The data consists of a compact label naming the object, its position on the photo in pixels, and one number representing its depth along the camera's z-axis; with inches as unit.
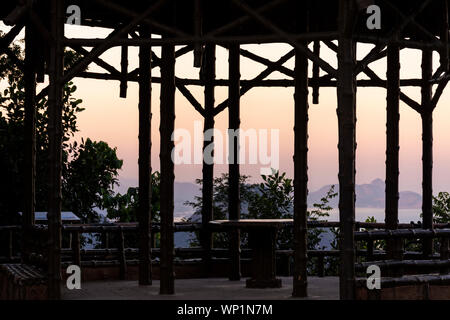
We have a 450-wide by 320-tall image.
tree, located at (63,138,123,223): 812.6
